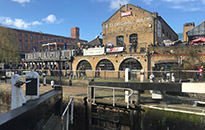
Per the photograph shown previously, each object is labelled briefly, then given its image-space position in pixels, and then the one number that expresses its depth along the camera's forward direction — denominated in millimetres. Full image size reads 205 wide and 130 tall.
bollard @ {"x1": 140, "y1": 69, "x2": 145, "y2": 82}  9787
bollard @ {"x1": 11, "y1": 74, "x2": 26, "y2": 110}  4254
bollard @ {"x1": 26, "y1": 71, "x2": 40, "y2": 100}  4629
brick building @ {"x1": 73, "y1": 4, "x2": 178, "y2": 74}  18547
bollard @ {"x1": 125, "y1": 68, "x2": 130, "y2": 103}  9860
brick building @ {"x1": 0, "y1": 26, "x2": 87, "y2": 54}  56938
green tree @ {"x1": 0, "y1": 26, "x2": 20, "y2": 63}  25516
